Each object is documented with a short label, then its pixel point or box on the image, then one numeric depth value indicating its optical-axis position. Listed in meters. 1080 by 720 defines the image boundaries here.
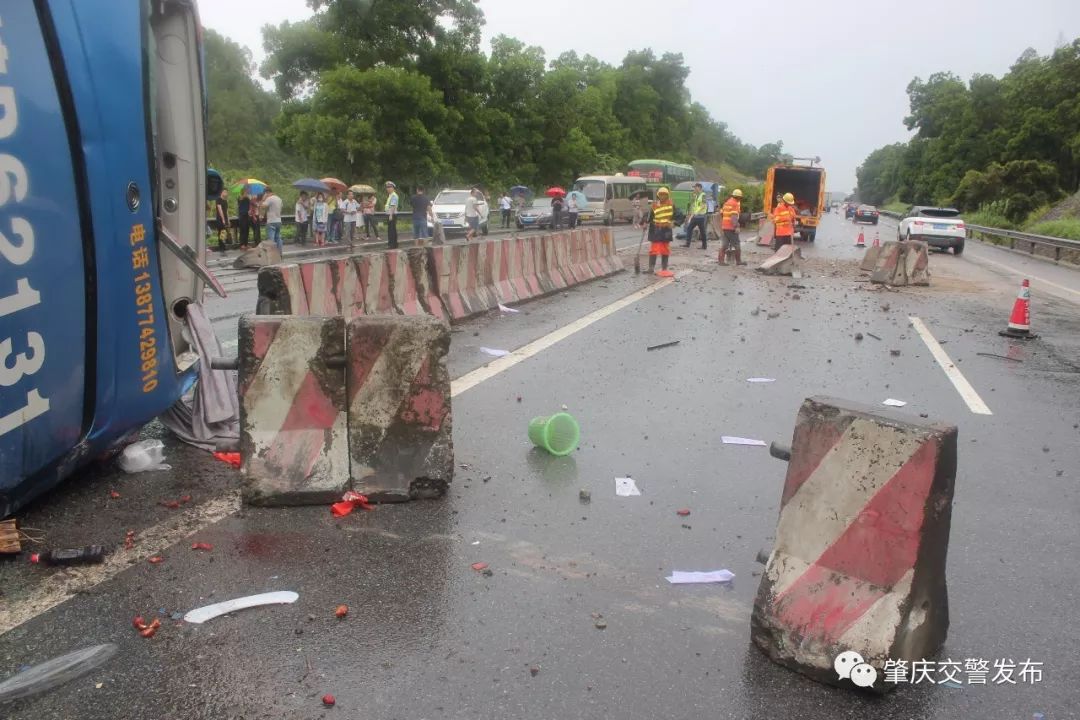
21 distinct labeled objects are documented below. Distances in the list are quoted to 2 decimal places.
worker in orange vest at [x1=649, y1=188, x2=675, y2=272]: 16.97
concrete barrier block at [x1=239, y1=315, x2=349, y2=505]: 4.48
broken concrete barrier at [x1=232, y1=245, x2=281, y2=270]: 18.20
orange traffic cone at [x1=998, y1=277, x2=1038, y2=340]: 11.55
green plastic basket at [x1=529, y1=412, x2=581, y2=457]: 5.57
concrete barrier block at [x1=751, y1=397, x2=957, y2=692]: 3.02
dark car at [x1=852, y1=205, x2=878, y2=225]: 76.19
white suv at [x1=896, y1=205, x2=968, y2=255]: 31.56
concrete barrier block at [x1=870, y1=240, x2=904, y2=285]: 17.98
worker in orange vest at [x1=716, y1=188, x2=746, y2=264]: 20.50
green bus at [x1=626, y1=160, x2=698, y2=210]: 52.36
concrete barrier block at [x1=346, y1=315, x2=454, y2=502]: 4.58
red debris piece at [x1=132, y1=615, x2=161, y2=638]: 3.21
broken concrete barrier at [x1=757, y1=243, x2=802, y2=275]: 19.45
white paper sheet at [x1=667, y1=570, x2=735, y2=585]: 3.83
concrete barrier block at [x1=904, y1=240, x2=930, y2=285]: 17.95
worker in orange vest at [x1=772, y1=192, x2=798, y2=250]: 20.00
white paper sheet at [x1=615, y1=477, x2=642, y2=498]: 4.94
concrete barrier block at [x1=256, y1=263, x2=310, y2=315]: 6.99
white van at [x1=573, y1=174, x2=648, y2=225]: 42.09
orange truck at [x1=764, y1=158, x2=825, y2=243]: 35.38
